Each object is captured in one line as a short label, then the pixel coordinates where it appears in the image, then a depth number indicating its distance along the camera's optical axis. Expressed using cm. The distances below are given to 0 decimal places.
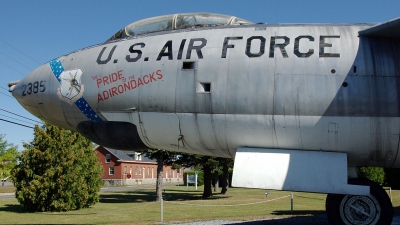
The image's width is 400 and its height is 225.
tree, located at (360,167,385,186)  3262
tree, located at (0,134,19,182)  5053
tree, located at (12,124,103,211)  2073
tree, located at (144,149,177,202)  2779
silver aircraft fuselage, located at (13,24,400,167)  715
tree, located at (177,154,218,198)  2908
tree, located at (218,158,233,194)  3059
